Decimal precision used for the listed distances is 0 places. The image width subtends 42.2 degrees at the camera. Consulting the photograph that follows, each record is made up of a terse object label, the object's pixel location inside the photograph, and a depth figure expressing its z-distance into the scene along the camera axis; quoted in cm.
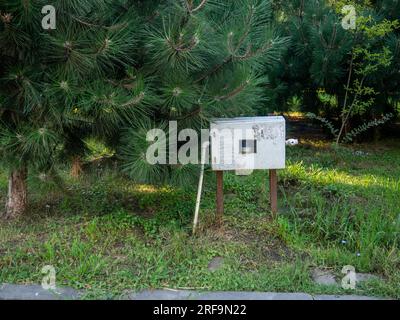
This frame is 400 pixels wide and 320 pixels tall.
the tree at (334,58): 578
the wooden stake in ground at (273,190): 393
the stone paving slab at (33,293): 305
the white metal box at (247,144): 371
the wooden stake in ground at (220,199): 388
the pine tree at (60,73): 317
